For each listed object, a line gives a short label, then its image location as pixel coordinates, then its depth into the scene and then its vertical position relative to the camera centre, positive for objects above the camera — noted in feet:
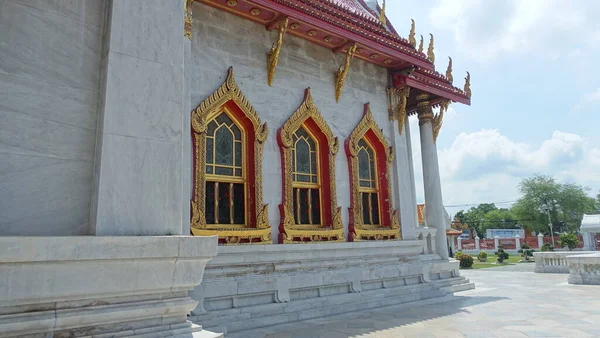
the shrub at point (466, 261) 65.46 -2.90
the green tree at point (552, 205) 172.76 +14.55
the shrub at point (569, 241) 98.99 -0.41
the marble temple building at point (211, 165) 8.12 +2.89
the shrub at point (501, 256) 83.66 -2.93
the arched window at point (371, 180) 29.25 +4.70
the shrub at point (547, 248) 100.77 -1.95
